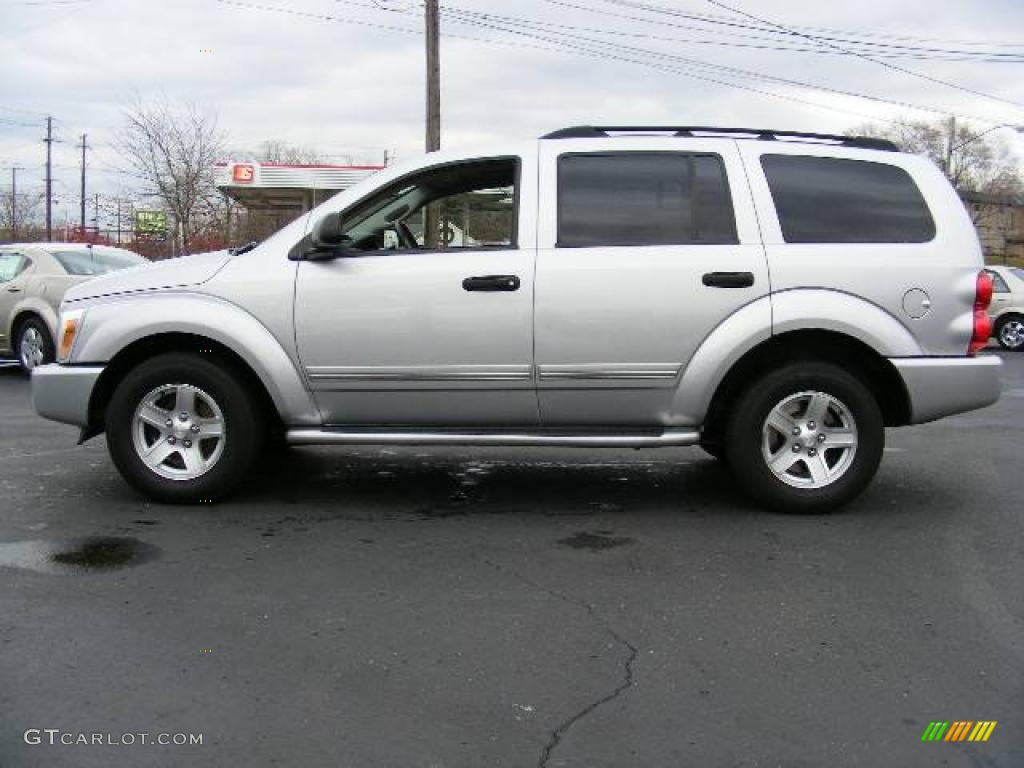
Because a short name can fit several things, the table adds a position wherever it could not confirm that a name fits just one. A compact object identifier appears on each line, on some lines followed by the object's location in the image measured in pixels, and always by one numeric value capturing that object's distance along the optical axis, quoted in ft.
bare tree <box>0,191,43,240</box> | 204.03
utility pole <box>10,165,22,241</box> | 196.24
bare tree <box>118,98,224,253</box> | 110.11
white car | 58.13
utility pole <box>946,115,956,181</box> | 210.01
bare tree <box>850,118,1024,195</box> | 232.53
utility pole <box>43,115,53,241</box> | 219.51
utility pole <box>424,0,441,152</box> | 67.72
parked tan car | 38.27
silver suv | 16.75
